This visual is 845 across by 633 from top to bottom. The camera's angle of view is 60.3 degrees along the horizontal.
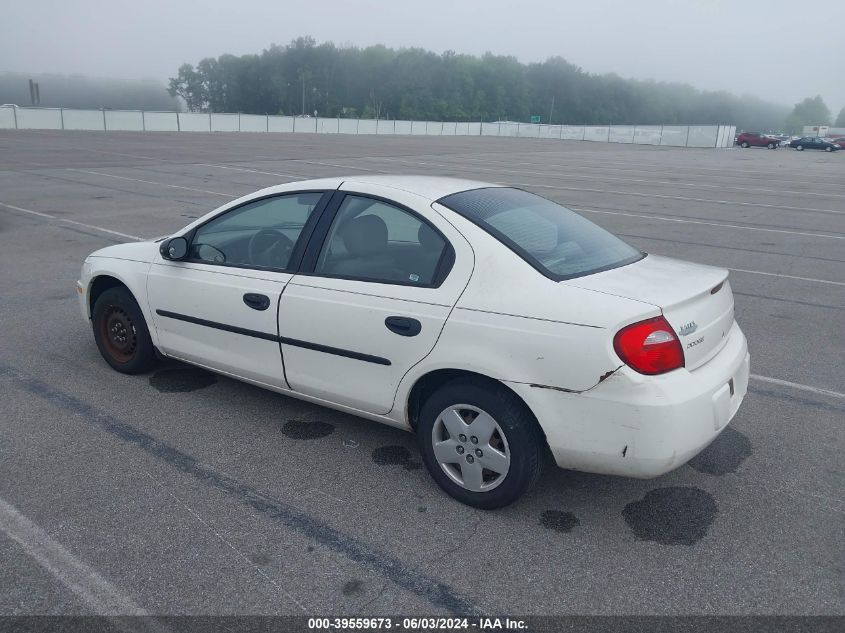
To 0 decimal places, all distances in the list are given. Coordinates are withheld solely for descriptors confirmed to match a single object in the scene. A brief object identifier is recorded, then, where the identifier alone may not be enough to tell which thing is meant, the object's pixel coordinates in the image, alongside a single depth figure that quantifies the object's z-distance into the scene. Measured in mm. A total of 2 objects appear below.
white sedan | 3014
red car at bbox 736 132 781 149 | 64875
